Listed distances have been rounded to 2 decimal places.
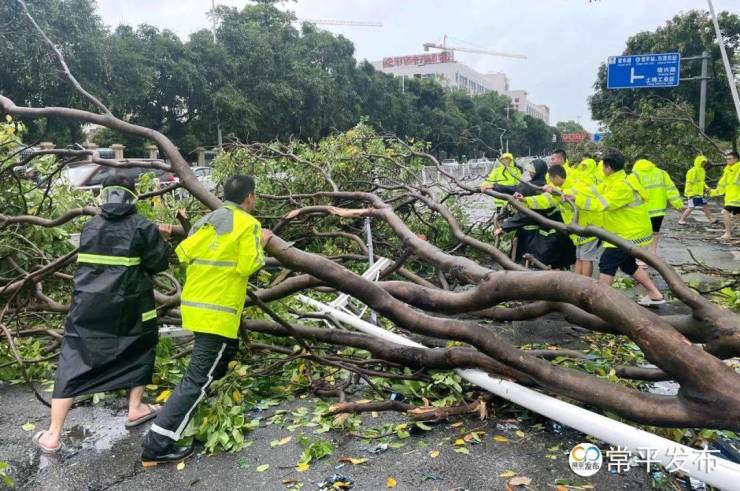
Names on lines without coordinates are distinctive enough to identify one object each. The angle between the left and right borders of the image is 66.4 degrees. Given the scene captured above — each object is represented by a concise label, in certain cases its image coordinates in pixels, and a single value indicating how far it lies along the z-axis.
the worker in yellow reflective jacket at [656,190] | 6.69
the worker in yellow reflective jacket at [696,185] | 11.32
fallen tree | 2.18
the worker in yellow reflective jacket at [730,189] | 9.13
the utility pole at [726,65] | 9.48
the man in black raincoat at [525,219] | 6.08
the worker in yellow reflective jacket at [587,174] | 5.92
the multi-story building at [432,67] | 108.31
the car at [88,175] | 13.61
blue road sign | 18.34
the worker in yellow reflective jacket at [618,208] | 5.12
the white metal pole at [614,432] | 1.89
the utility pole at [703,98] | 15.80
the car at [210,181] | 7.71
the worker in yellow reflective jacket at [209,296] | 2.66
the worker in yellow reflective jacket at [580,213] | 5.37
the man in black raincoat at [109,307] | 2.87
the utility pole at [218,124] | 27.17
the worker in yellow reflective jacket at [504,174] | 7.09
